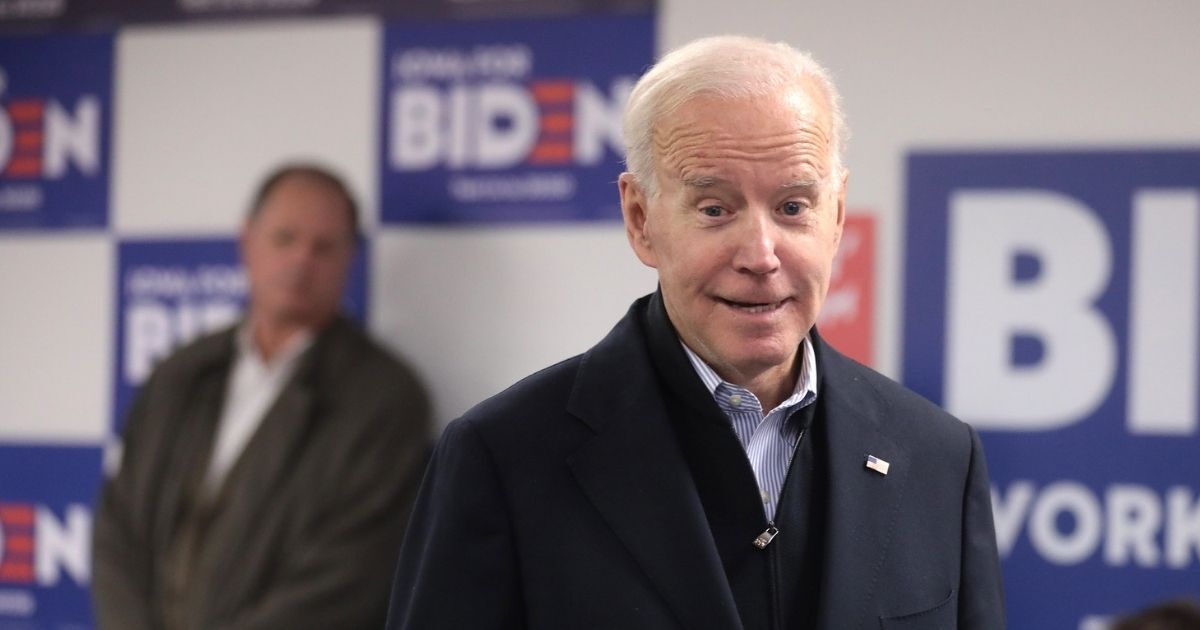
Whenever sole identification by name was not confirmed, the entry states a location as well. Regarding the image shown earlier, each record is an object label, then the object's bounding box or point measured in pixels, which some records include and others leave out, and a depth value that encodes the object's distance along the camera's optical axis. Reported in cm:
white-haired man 284
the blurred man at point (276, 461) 654
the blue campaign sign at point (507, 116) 701
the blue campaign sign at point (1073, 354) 621
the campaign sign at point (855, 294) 657
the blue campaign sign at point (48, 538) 773
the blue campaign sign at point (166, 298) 760
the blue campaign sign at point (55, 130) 781
